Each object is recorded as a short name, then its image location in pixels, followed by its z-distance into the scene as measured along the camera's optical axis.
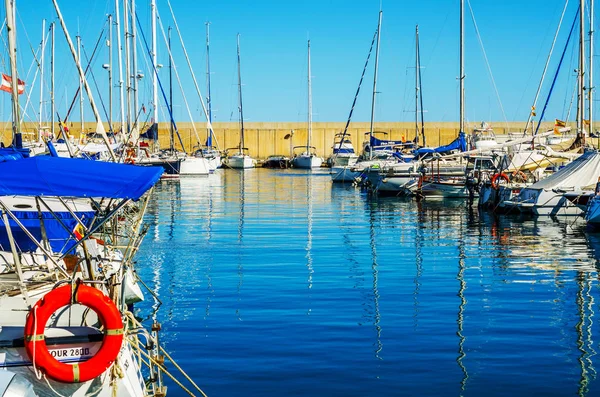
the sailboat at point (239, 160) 80.69
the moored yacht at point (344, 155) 65.03
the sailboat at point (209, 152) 69.24
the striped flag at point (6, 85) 28.00
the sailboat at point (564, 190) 30.30
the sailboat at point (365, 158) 54.94
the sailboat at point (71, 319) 8.23
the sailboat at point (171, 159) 55.53
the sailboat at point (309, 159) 79.76
